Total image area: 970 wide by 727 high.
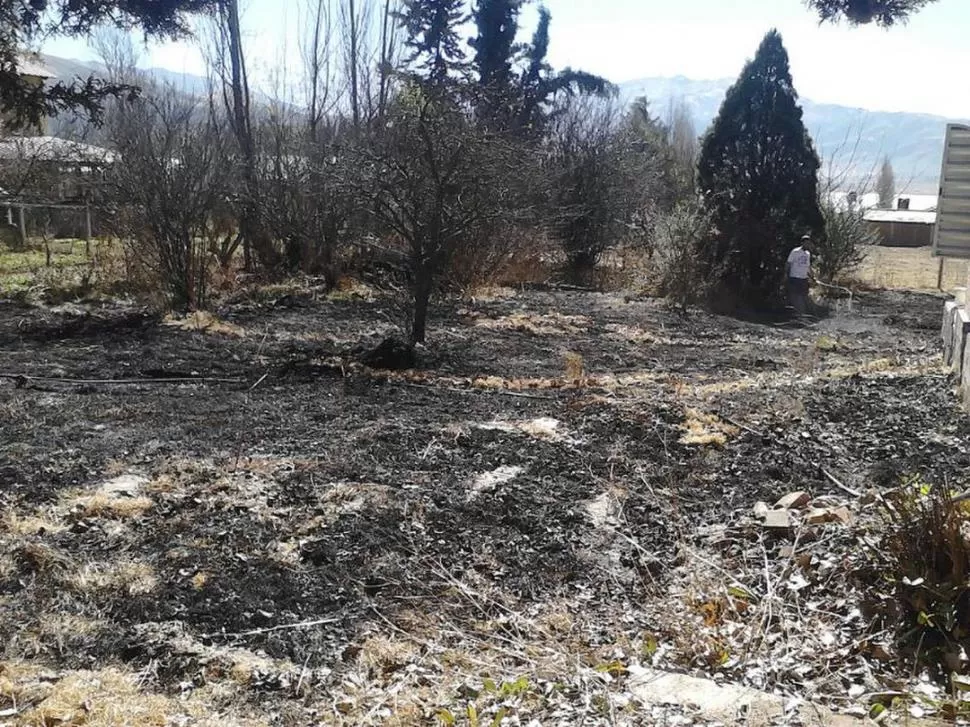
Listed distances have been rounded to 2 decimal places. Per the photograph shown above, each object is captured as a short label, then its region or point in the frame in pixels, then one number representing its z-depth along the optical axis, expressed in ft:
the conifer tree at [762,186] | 48.34
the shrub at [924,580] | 9.36
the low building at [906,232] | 141.90
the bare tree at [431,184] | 28.04
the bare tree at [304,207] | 46.06
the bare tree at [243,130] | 46.55
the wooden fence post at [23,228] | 61.38
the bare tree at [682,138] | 89.56
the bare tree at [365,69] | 64.69
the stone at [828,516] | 12.62
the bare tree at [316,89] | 61.52
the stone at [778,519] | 12.87
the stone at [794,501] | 13.65
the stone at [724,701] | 8.28
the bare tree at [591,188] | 59.62
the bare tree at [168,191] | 36.40
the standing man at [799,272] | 45.73
